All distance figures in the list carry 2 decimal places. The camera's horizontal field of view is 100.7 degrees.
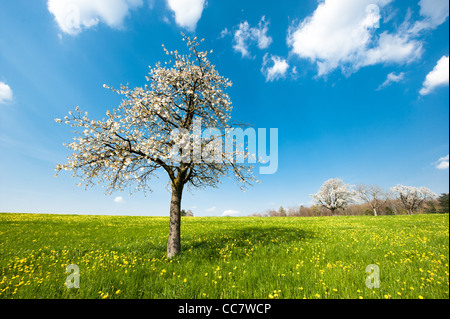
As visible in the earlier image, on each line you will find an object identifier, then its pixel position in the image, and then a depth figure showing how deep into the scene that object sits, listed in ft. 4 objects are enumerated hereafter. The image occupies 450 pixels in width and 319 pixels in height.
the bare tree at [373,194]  218.42
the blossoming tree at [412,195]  214.85
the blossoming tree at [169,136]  26.21
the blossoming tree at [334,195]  194.67
